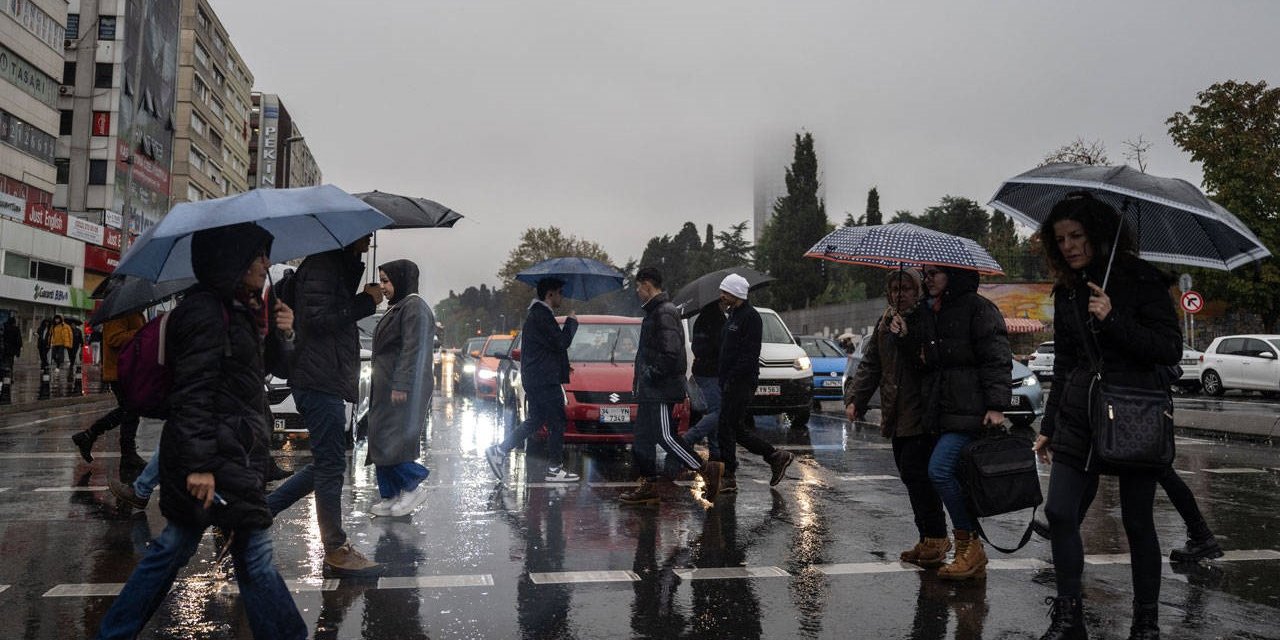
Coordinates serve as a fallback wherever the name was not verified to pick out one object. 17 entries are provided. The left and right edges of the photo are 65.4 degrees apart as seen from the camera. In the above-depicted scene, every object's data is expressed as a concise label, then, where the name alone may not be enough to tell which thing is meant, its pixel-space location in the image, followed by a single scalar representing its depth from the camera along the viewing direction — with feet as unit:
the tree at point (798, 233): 226.99
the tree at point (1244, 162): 126.82
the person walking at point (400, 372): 21.50
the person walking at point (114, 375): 28.07
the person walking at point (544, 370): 28.19
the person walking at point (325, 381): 18.16
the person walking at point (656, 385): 25.40
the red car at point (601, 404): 34.78
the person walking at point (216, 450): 11.27
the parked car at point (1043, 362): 106.83
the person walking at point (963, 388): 17.24
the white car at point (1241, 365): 79.82
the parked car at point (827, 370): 65.92
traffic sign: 93.90
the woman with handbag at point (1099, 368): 13.14
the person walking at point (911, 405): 17.97
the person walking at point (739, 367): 27.48
